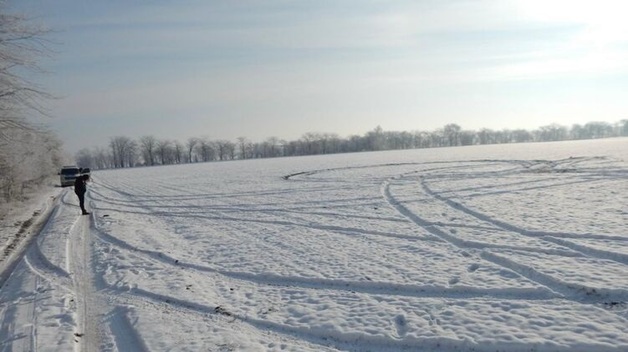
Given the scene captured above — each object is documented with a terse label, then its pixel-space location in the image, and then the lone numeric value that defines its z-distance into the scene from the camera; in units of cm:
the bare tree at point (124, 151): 16050
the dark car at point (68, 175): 4434
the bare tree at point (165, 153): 15150
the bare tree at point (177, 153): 15500
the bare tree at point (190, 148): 15771
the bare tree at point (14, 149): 1317
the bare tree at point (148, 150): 15138
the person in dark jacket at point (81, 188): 1902
